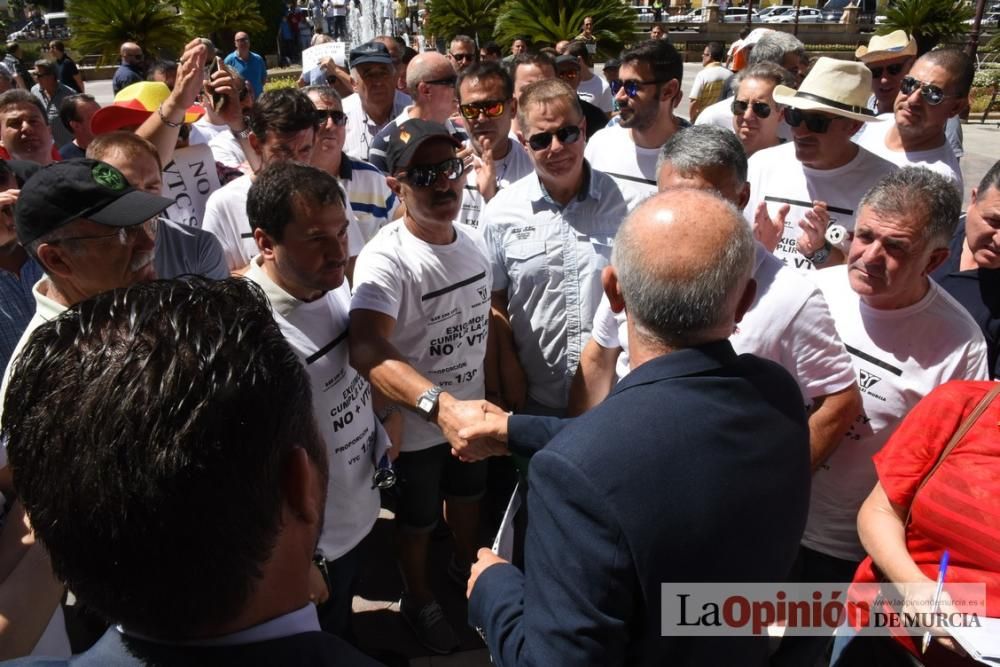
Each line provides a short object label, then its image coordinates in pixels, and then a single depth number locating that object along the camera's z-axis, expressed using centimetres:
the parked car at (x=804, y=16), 3566
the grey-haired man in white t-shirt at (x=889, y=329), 243
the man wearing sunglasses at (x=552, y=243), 324
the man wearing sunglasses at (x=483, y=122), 428
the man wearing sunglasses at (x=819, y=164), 362
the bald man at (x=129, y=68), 916
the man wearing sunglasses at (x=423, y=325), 257
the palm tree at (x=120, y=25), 1409
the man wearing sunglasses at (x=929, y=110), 421
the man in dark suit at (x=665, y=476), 137
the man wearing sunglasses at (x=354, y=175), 425
